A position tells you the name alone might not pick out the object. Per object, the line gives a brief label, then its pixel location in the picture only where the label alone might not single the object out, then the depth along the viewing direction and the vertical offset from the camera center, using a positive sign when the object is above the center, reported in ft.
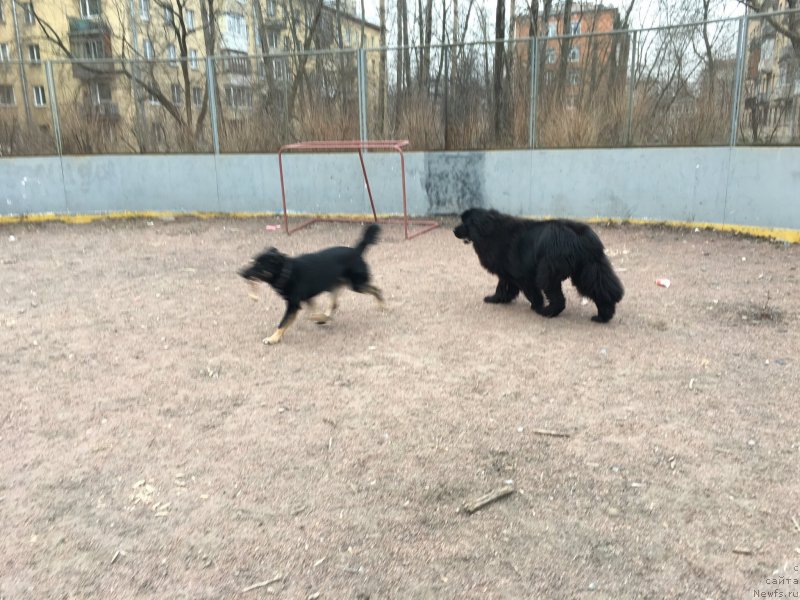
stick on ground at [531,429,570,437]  11.87 -5.37
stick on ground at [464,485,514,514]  9.66 -5.46
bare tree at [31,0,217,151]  41.98 +5.10
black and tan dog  16.39 -3.13
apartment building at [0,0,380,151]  41.34 +5.21
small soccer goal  33.03 +0.30
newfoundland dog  17.58 -3.00
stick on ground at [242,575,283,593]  8.14 -5.61
